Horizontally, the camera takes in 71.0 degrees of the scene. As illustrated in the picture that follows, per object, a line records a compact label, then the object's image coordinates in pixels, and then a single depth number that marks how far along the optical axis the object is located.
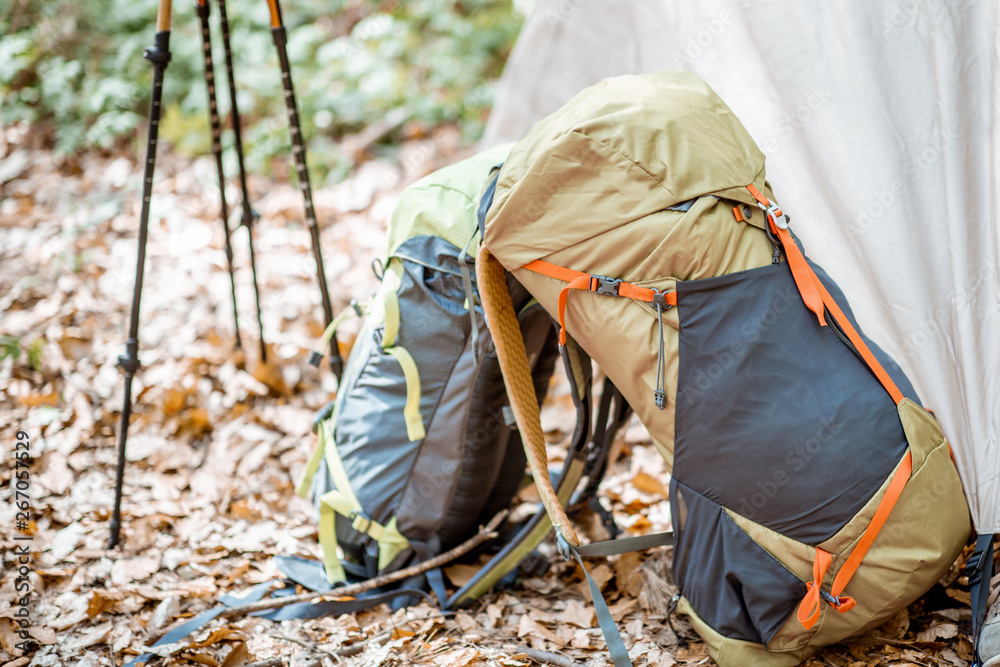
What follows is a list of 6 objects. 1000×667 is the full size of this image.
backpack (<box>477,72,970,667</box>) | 1.48
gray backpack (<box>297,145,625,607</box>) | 1.88
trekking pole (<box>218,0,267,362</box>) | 2.26
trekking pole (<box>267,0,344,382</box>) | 2.11
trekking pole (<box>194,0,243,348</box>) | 2.18
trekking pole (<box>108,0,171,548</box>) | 2.00
